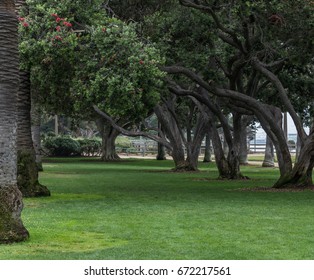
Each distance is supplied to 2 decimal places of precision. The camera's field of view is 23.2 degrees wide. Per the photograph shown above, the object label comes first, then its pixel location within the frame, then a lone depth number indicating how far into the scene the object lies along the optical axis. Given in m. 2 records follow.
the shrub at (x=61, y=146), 66.94
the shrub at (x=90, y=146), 72.00
